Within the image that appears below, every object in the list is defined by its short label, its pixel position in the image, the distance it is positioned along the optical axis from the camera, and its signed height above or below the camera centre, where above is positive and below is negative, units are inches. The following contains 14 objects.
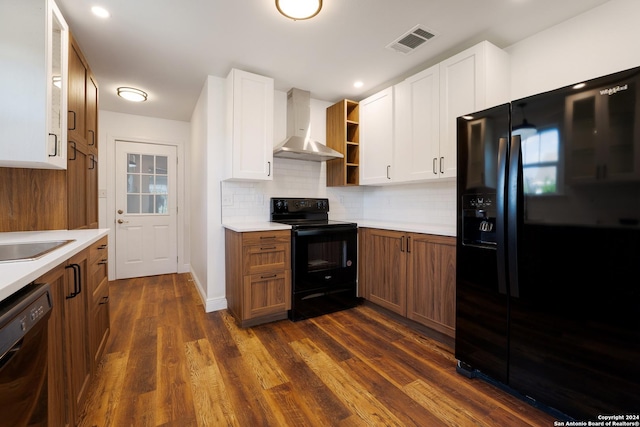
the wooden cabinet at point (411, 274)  89.0 -21.9
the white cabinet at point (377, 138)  119.3 +33.5
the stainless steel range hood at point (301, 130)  122.6 +38.6
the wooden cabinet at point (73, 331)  43.3 -21.7
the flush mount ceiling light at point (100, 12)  76.7 +55.5
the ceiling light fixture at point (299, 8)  71.8 +53.3
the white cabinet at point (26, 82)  60.9 +28.7
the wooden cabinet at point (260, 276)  101.7 -22.8
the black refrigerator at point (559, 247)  49.6 -6.8
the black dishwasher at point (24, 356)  29.2 -16.5
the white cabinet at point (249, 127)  110.4 +34.6
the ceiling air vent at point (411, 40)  87.4 +56.2
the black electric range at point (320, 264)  109.7 -20.4
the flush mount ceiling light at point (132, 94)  130.7 +56.7
